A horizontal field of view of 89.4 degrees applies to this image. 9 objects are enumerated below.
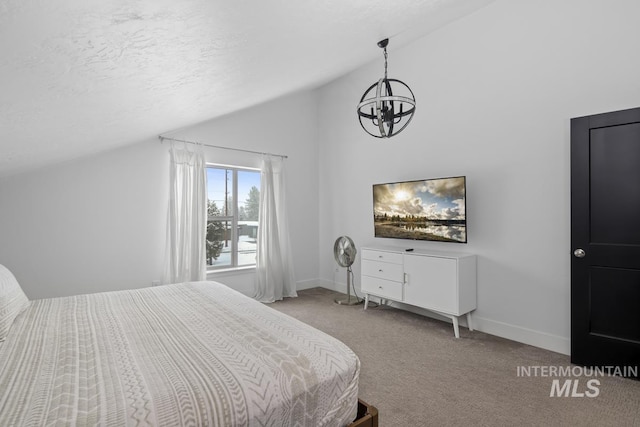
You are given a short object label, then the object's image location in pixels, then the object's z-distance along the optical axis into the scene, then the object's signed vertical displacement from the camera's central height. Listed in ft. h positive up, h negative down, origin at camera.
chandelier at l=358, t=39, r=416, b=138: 7.62 +2.67
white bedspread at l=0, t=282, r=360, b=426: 3.37 -1.97
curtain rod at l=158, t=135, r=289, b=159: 12.89 +3.01
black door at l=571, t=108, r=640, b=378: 7.86 -0.68
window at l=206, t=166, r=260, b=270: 14.83 -0.08
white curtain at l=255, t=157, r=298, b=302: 15.23 -1.29
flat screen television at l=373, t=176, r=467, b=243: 11.34 +0.16
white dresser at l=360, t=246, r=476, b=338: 10.64 -2.33
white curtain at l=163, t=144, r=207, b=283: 12.73 -0.11
